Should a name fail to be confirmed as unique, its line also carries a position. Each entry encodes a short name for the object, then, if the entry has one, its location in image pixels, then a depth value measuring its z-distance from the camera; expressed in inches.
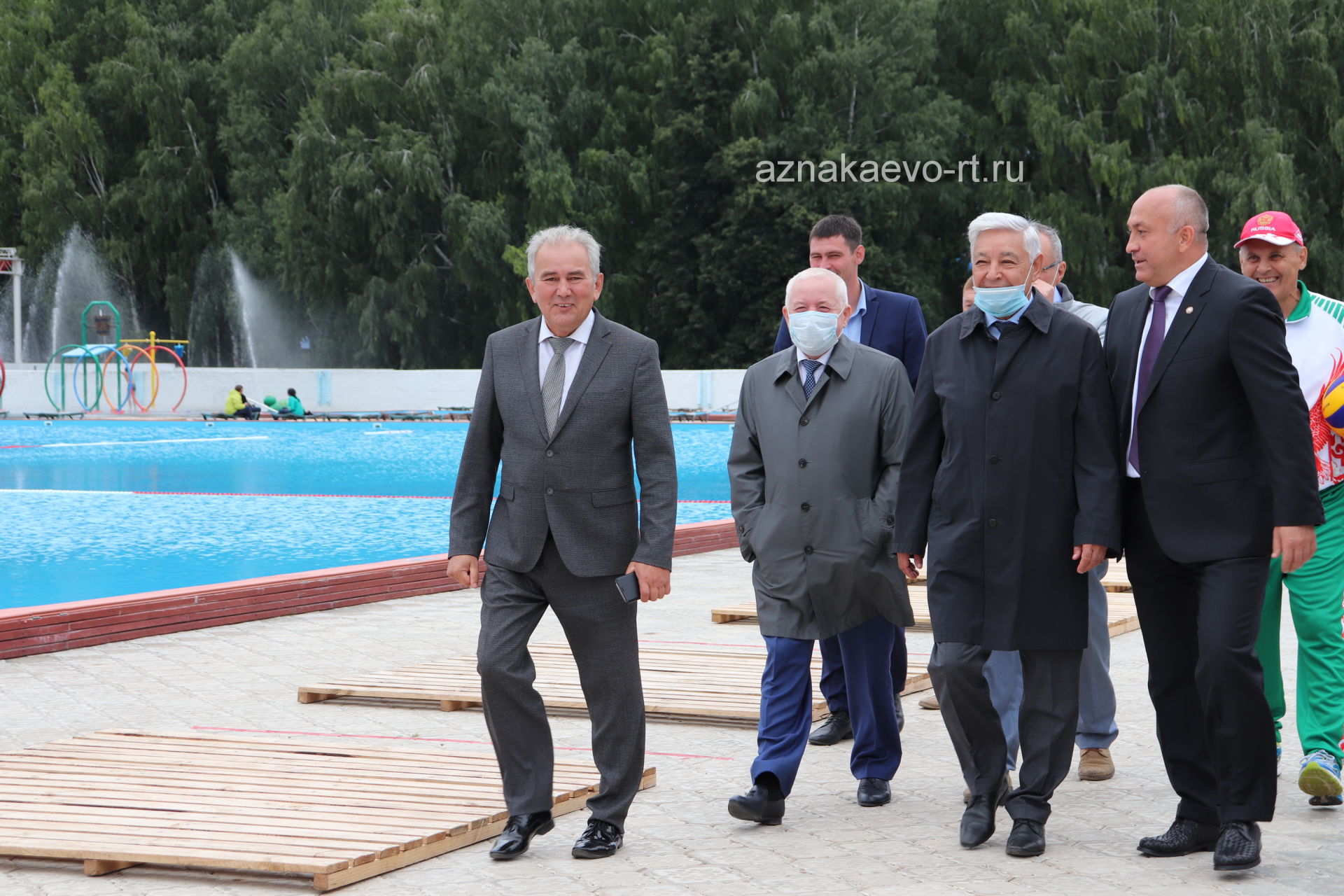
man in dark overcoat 369.1
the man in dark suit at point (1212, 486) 345.4
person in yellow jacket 3100.4
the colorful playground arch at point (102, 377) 3179.1
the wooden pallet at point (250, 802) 352.5
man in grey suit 369.1
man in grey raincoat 405.1
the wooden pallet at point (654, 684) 535.8
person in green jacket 3097.9
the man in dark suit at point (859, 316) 493.0
